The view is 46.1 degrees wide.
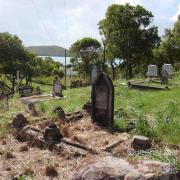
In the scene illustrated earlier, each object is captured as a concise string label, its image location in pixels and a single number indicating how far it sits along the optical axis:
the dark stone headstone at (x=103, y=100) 5.11
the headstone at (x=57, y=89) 9.55
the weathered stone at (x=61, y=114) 5.47
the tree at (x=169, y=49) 20.20
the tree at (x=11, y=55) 20.24
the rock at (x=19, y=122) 5.21
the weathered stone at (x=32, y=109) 6.30
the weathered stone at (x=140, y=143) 3.94
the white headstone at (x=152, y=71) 12.54
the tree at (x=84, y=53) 26.08
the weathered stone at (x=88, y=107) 5.83
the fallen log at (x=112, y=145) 4.05
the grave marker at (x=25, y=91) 11.30
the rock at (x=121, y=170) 2.18
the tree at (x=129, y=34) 21.09
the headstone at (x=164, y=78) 10.39
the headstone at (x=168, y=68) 12.85
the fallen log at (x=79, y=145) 3.93
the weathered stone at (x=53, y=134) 4.34
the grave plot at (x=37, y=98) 8.92
